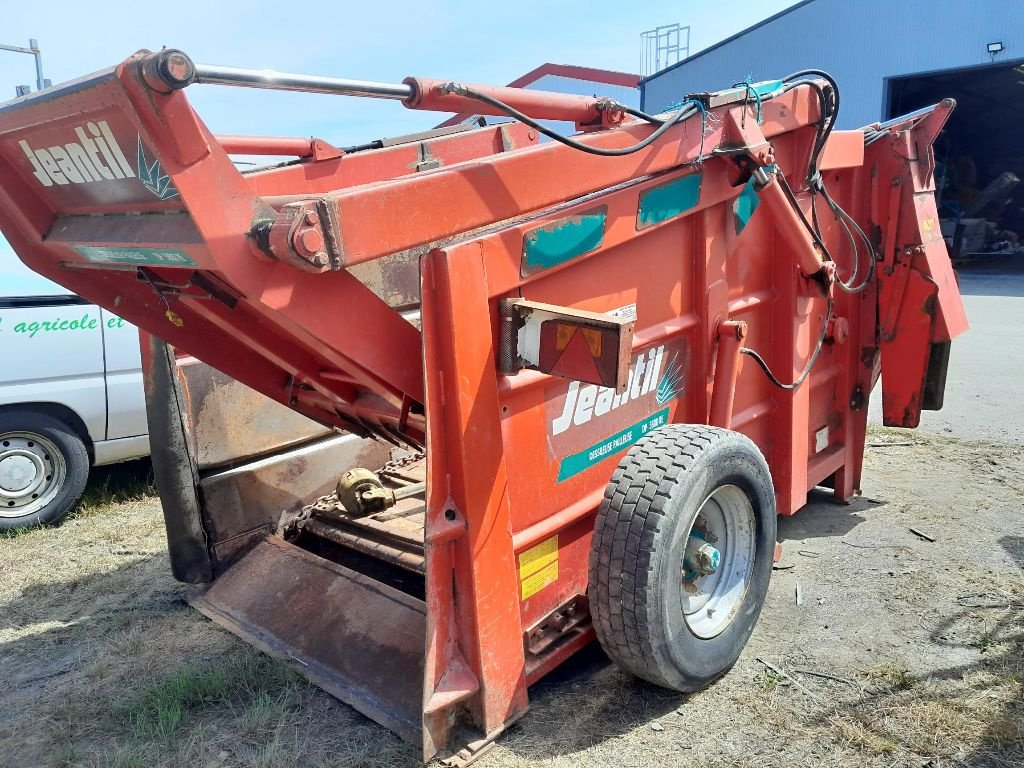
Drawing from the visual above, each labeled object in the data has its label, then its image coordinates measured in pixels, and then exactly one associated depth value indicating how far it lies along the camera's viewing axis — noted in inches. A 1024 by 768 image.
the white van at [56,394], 185.5
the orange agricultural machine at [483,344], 87.7
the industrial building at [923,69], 632.4
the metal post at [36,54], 393.4
